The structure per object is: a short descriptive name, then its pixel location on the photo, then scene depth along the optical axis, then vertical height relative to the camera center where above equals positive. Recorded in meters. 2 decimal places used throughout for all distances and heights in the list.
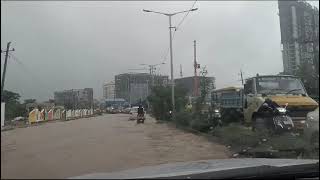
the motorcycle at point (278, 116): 5.81 -0.33
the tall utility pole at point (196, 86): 12.76 +0.83
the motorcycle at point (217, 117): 9.09 -0.48
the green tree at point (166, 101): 16.31 +0.17
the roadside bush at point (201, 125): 8.53 -0.69
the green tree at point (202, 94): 11.55 +0.42
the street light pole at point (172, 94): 14.83 +0.61
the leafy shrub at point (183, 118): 10.05 -0.56
